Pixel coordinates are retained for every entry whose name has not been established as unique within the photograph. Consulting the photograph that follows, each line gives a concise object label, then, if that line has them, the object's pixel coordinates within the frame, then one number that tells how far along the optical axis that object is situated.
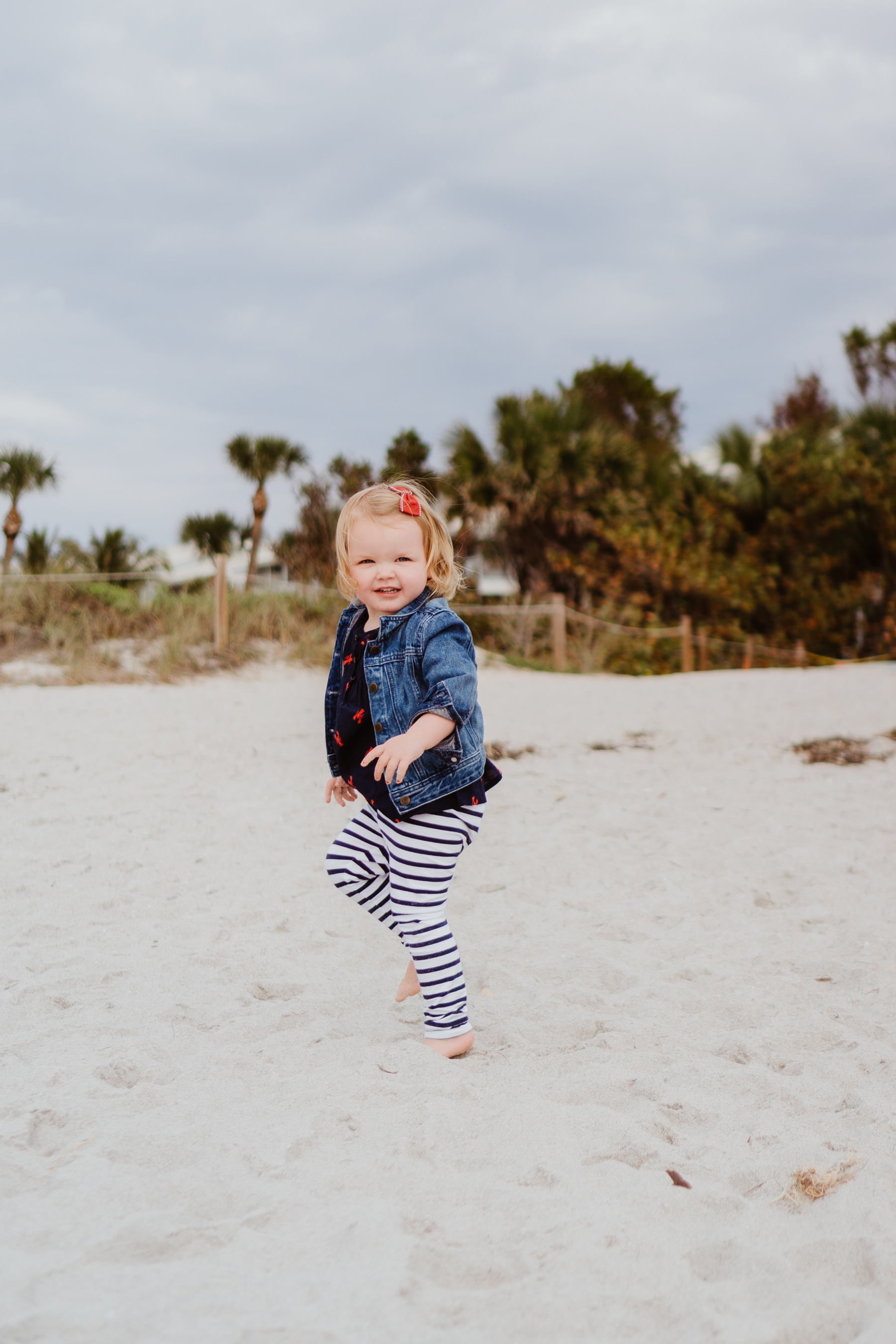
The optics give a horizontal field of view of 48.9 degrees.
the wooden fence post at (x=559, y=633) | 13.11
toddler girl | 2.24
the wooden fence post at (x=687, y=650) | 15.38
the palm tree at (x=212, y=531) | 19.34
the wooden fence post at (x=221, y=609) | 10.42
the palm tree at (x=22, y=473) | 14.89
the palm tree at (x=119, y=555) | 13.99
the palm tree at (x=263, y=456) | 18.39
